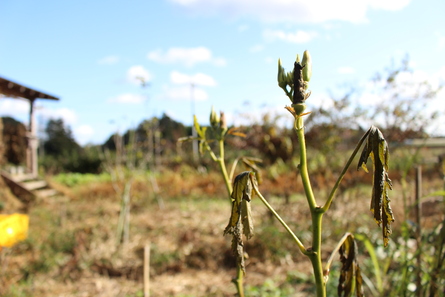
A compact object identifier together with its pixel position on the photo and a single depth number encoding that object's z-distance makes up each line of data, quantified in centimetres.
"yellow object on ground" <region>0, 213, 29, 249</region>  211
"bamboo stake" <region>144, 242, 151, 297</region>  258
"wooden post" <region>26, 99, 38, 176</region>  1121
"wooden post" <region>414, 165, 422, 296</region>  177
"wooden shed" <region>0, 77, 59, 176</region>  1104
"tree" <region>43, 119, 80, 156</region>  3606
